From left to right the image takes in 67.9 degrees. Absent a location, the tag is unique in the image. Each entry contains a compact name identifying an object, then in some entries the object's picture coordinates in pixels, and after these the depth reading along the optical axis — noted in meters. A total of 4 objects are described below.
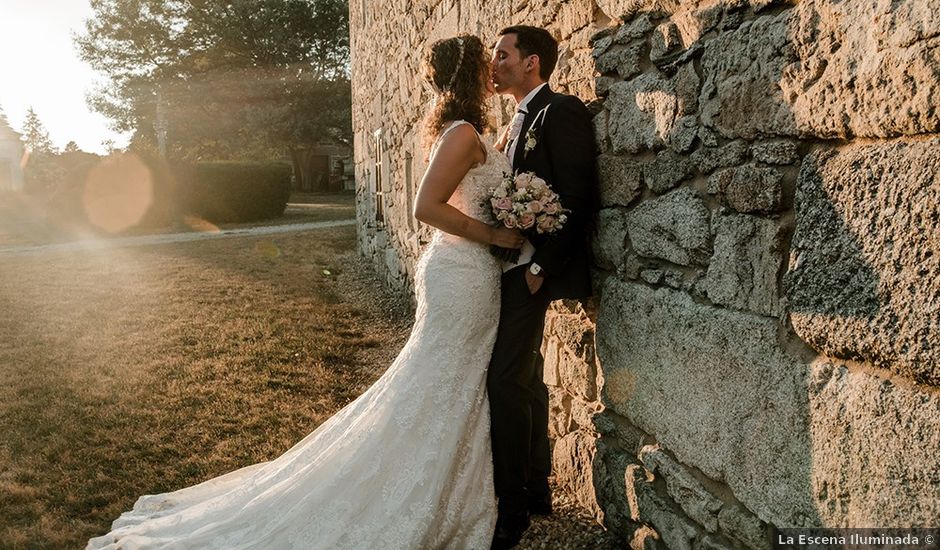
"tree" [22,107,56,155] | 59.90
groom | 2.74
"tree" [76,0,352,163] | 28.95
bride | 2.73
